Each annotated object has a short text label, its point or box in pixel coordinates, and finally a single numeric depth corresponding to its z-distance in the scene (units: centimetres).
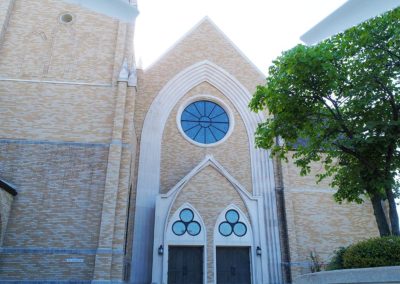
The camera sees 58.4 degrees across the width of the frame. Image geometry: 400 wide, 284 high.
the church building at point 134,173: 1359
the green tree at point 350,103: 931
